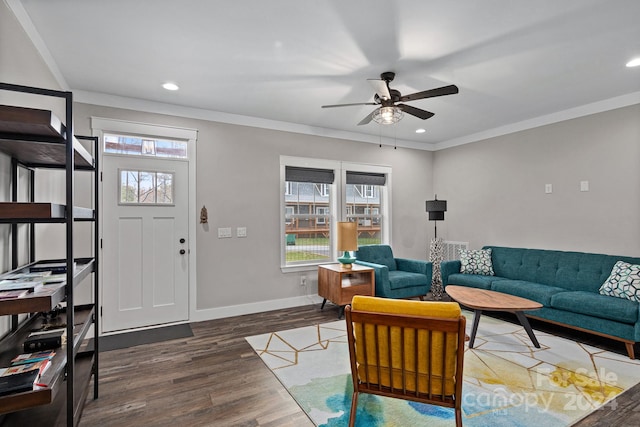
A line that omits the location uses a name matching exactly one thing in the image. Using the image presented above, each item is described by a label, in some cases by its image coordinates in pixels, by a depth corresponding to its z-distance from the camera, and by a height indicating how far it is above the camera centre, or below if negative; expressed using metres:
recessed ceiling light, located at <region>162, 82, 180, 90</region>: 3.38 +1.33
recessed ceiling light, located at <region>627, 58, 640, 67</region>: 2.92 +1.37
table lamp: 4.36 -0.35
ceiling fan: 2.85 +1.02
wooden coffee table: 3.11 -0.93
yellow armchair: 1.71 -0.77
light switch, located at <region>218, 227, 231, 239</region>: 4.24 -0.30
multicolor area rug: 2.09 -1.35
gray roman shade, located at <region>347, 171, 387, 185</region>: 5.35 +0.55
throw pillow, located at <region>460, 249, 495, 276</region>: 4.70 -0.77
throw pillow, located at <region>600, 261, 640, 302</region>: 3.16 -0.73
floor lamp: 4.99 -0.68
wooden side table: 4.19 -0.98
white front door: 3.68 -0.38
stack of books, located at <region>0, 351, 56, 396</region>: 1.29 -0.72
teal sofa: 3.08 -0.92
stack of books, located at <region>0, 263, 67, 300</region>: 1.43 -0.38
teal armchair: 4.35 -0.92
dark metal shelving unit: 1.30 -0.35
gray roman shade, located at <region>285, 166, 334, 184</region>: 4.81 +0.55
